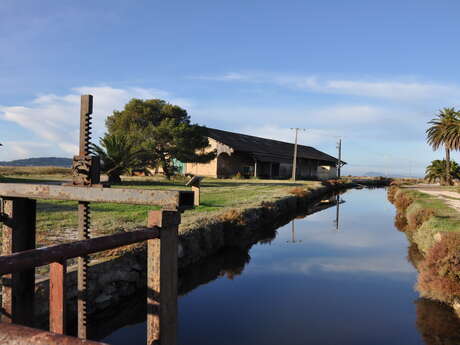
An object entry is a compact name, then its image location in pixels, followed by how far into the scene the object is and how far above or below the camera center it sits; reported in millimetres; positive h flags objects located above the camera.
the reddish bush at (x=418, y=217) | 12797 -1338
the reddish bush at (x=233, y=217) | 11505 -1405
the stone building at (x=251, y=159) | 36094 +1865
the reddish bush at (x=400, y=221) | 16091 -2046
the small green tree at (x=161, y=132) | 28297 +3262
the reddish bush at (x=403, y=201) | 19845 -1209
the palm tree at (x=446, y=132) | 36531 +5552
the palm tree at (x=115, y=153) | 21094 +971
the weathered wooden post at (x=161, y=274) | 2643 -782
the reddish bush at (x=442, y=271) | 6262 -1635
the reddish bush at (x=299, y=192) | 22895 -1029
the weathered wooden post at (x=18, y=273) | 3258 -1005
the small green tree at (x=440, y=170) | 44734 +1549
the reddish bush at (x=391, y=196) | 27938 -1345
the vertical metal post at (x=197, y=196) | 14047 -931
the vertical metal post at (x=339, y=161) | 53778 +2519
